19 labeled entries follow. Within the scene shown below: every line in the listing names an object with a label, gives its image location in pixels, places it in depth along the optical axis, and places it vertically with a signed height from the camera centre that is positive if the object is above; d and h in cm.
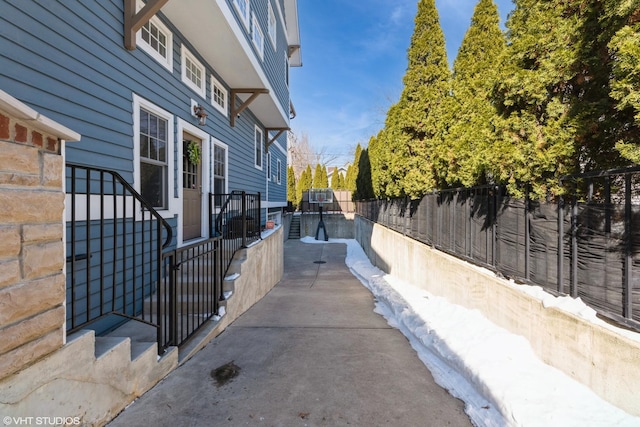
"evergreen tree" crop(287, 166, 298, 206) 2418 +191
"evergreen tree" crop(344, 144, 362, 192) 2415 +323
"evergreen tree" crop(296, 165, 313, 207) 2780 +265
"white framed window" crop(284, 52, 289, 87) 1216 +563
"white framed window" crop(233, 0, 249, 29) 592 +403
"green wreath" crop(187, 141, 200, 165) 542 +101
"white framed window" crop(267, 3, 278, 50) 930 +565
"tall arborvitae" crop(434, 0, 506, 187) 455 +198
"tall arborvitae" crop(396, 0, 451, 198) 689 +256
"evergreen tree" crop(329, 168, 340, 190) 3050 +303
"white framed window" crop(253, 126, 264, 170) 952 +199
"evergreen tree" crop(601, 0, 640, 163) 214 +102
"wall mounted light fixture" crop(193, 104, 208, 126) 549 +169
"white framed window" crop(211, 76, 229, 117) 636 +243
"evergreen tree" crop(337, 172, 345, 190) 3036 +274
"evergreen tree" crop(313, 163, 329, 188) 2850 +289
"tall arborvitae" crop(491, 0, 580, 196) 297 +117
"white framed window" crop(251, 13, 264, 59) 724 +422
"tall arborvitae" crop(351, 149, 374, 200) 1739 +188
